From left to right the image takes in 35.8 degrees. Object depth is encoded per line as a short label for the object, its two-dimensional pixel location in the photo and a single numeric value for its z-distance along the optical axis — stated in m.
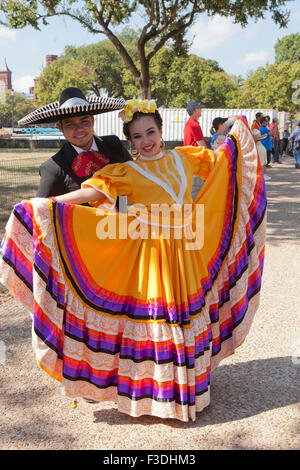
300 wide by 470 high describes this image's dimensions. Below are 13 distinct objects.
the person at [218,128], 8.37
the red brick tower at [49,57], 140.75
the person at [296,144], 16.06
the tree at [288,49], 75.00
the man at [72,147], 2.91
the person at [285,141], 22.21
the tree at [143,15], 12.25
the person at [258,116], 12.50
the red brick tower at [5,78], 148.38
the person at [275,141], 17.94
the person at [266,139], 13.45
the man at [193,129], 8.39
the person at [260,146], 3.53
